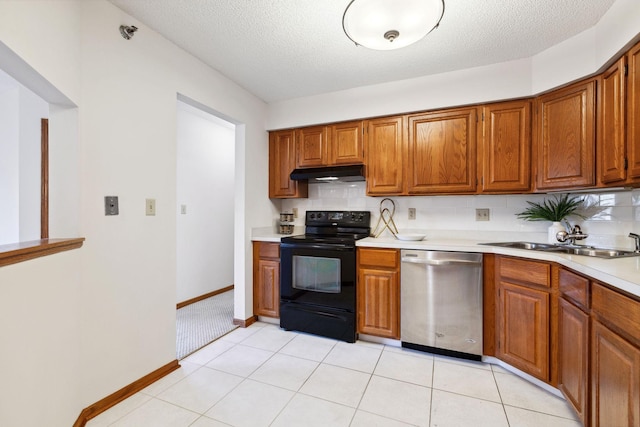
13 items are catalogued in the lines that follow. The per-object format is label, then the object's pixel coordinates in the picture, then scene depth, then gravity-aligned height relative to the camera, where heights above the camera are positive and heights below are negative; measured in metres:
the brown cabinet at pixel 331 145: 2.83 +0.72
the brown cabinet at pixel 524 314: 1.77 -0.69
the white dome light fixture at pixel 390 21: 1.26 +0.94
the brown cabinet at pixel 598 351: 1.06 -0.63
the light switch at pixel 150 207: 1.89 +0.04
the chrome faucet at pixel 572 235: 2.01 -0.16
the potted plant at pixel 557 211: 2.21 +0.02
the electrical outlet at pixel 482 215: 2.61 -0.01
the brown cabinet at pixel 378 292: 2.38 -0.69
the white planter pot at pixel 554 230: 2.19 -0.13
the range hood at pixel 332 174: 2.71 +0.40
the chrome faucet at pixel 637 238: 1.74 -0.16
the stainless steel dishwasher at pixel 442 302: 2.13 -0.71
